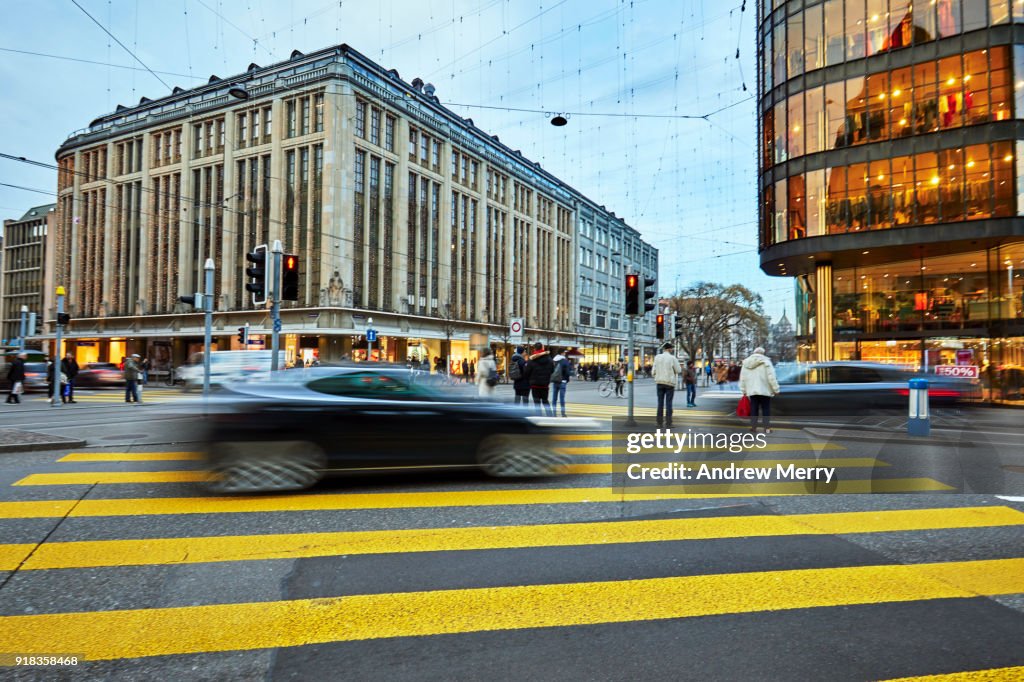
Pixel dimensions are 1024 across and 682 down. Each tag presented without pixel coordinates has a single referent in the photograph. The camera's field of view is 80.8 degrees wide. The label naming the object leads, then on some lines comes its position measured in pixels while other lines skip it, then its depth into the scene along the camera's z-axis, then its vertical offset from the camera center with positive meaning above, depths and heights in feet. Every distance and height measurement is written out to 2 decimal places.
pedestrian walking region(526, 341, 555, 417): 43.78 -1.46
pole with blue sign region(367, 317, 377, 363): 106.11 +3.41
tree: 202.18 +15.36
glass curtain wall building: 78.23 +25.35
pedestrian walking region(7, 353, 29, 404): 66.69 -2.58
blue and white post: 36.22 -3.41
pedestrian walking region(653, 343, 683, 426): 40.81 -1.40
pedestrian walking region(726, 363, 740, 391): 97.45 -2.96
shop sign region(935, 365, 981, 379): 59.47 -1.54
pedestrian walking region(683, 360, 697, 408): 64.62 -3.18
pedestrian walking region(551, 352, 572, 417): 45.85 -1.59
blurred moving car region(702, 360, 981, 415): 42.34 -2.37
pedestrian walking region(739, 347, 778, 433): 34.19 -1.58
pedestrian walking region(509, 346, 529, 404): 46.34 -1.83
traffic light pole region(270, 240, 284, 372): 44.32 +3.90
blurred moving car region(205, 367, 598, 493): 20.43 -2.77
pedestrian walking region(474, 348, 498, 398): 48.67 -1.62
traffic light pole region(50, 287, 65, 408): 62.54 -1.22
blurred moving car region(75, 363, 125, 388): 99.45 -3.68
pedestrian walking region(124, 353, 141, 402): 64.34 -2.24
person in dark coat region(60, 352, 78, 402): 66.85 -2.13
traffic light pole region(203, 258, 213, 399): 49.33 +4.38
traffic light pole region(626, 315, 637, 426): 41.70 -2.26
